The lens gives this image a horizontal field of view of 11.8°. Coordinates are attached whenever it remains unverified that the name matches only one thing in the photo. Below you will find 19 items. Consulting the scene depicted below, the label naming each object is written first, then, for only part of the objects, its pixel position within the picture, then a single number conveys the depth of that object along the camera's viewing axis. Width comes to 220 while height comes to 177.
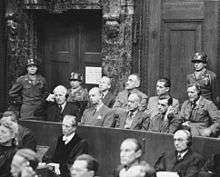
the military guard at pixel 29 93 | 19.82
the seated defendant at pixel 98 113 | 16.75
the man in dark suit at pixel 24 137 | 15.23
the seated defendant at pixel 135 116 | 16.21
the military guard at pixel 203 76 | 17.40
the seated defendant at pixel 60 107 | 17.89
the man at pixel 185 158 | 13.79
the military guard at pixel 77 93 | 18.74
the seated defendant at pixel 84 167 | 11.32
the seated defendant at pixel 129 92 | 17.68
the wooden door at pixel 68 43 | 21.34
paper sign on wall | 21.13
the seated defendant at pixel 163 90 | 16.75
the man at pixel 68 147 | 15.24
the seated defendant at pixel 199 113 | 16.16
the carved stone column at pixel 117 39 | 19.94
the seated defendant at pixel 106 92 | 17.97
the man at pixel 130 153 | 12.54
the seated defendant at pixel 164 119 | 15.69
